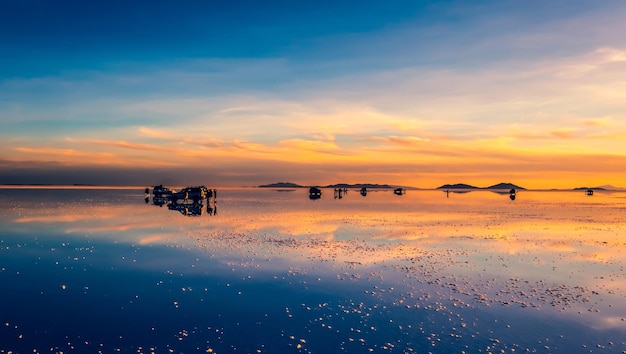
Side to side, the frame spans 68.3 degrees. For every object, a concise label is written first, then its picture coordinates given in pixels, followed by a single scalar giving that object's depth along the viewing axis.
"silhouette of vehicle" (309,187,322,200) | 138.90
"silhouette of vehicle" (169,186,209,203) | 91.18
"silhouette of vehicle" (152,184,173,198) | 96.18
